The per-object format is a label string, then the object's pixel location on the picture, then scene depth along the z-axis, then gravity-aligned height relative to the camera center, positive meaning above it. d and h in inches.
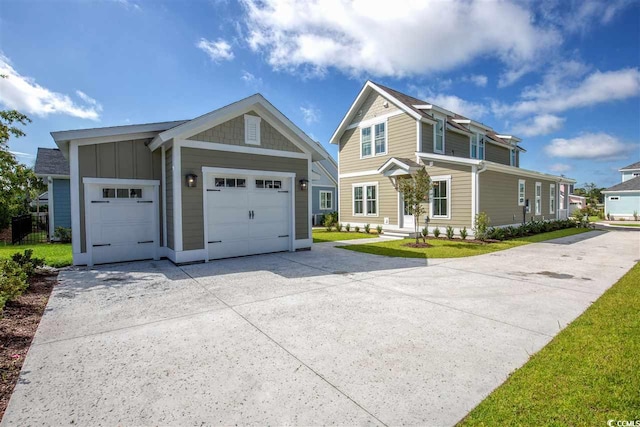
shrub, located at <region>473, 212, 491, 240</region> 472.4 -28.6
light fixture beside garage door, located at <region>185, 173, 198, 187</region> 312.0 +32.8
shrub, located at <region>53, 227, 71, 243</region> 505.4 -38.0
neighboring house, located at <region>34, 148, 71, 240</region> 523.8 +31.9
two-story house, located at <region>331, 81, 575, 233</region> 514.0 +72.2
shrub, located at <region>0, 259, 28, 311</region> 182.1 -45.6
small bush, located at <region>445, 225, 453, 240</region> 510.9 -43.3
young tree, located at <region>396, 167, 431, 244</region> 435.8 +28.3
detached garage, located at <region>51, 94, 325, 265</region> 308.3 +28.7
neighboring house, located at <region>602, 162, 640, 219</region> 1021.8 +23.7
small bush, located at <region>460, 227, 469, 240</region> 496.4 -42.5
